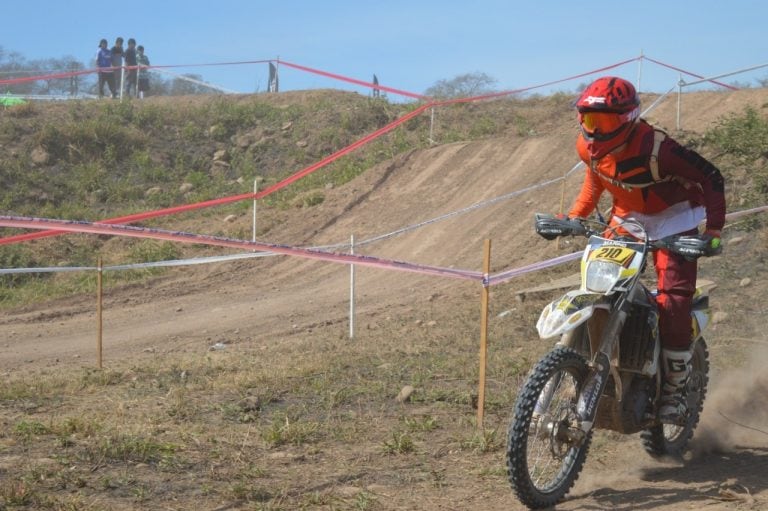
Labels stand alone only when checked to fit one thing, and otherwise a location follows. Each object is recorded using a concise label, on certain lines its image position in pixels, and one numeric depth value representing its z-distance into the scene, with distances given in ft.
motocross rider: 16.16
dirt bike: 14.61
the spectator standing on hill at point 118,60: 87.44
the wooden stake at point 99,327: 27.99
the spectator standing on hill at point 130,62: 88.58
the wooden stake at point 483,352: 19.93
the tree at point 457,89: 91.42
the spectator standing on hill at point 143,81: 88.58
